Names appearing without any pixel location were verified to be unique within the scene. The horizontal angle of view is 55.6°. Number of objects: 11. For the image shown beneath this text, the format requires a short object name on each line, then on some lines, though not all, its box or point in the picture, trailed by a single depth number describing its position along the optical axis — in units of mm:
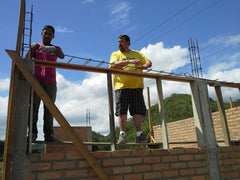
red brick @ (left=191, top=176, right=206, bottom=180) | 2612
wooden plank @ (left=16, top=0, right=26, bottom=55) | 2080
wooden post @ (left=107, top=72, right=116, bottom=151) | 2359
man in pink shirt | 2373
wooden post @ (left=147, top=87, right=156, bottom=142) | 4060
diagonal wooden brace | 1997
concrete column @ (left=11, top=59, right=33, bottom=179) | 1837
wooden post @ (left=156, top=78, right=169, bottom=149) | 2670
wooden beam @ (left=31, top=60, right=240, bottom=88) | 2233
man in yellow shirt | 2799
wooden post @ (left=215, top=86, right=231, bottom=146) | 3232
